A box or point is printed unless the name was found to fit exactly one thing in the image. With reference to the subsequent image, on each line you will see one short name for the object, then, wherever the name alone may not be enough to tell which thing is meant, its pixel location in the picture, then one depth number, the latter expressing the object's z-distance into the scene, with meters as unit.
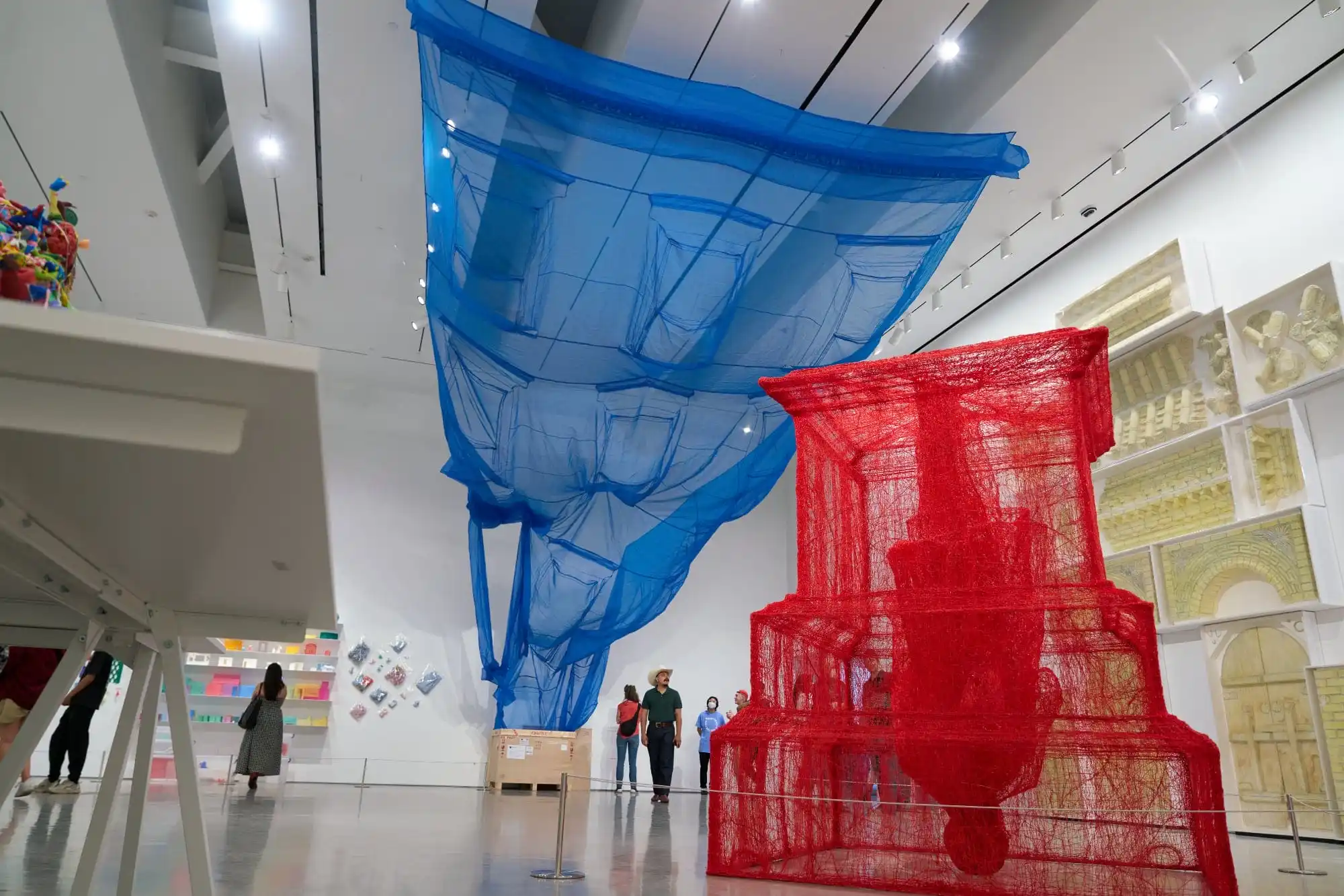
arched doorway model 5.79
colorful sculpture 1.53
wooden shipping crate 9.01
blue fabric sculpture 4.58
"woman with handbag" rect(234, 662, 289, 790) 7.23
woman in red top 9.30
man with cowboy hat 8.07
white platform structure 0.75
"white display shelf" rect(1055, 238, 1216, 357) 7.07
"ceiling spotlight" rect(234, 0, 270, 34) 5.80
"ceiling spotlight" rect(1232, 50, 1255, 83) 6.03
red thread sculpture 3.00
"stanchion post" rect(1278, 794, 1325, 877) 3.71
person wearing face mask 10.84
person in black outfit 5.84
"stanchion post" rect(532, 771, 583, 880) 3.01
